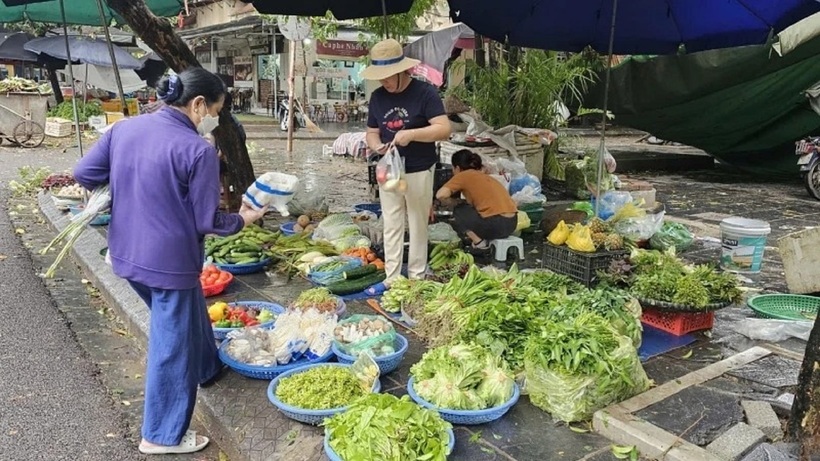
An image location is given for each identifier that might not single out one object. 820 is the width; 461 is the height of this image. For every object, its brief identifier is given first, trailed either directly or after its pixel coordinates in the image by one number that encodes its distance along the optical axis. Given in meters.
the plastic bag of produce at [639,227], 6.39
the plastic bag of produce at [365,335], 3.76
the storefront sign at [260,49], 25.10
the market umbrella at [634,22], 6.28
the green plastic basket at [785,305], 4.78
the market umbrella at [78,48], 14.29
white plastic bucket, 5.99
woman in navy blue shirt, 4.78
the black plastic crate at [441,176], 7.79
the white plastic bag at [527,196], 7.59
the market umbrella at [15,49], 16.11
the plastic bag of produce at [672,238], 6.54
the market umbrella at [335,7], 7.55
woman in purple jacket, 2.89
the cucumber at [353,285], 5.18
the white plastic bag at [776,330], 4.33
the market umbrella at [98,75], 17.33
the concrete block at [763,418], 3.13
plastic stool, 6.31
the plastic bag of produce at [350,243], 6.12
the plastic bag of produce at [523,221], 7.03
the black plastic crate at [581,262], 4.72
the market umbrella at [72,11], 8.71
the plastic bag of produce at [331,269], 5.32
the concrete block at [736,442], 2.94
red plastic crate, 4.38
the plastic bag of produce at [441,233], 6.22
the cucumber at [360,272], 5.34
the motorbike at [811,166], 10.74
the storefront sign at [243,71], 27.21
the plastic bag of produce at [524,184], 7.76
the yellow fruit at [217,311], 4.34
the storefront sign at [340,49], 24.34
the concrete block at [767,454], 2.73
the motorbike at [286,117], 21.41
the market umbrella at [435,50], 12.02
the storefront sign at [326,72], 25.53
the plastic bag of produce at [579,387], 3.21
